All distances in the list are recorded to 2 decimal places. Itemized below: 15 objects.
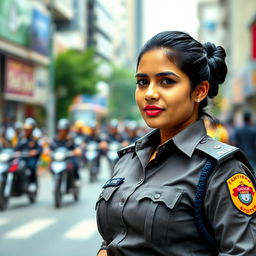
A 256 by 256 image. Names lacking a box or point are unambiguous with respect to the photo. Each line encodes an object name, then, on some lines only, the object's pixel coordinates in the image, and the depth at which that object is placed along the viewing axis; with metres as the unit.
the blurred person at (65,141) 10.79
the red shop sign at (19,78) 29.90
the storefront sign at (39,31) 32.84
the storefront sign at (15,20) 27.33
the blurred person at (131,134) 15.04
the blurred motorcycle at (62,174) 10.30
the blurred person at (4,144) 10.96
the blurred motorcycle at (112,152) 15.47
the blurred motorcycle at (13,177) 10.09
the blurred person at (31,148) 10.96
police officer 1.71
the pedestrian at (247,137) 10.52
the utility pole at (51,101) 22.50
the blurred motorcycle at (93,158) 15.38
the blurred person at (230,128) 16.30
